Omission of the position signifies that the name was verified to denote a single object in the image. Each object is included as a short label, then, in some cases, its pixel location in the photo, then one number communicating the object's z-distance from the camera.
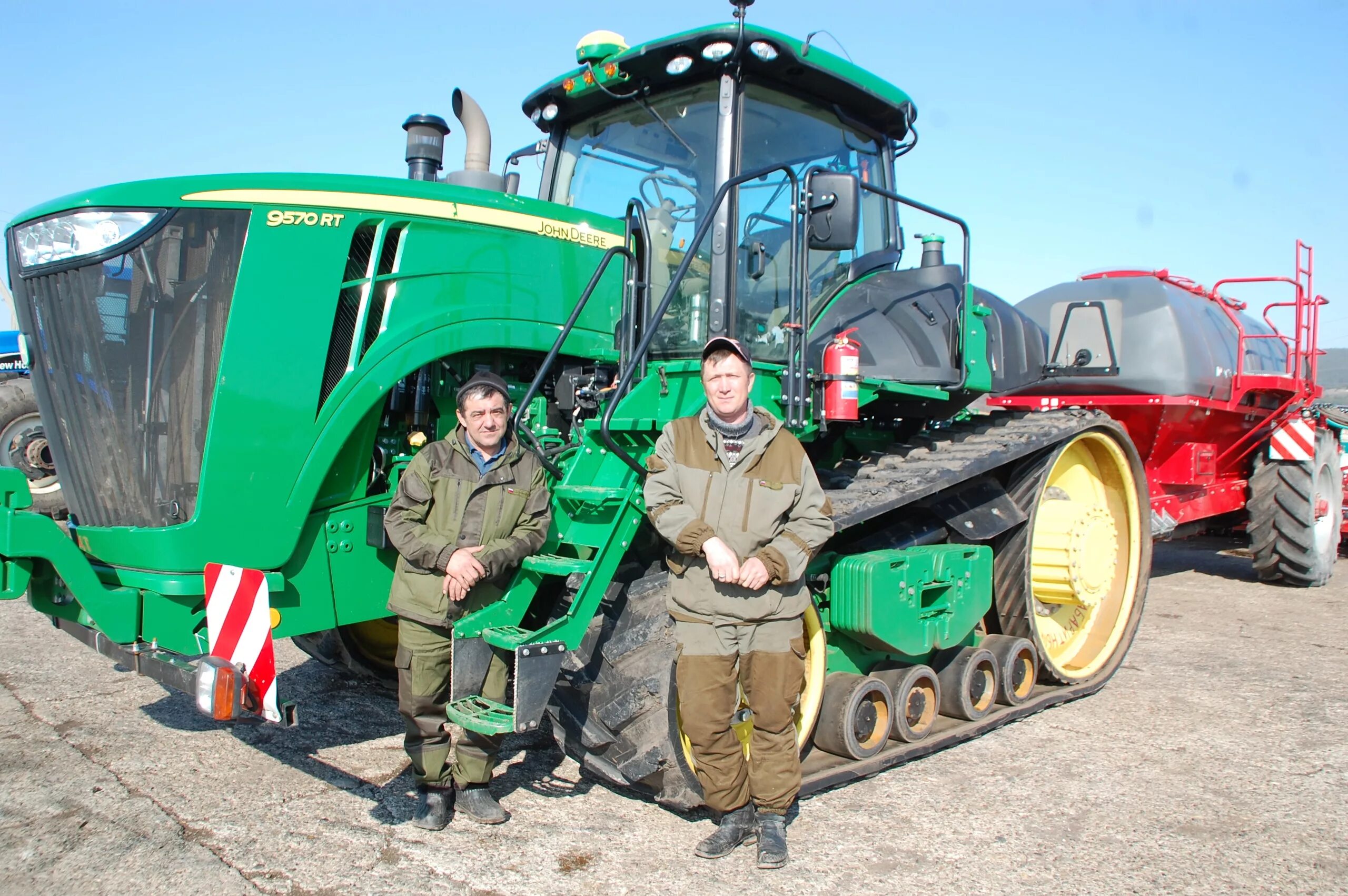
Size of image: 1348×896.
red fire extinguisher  4.10
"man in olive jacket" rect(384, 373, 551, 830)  3.62
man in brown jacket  3.45
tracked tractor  3.50
